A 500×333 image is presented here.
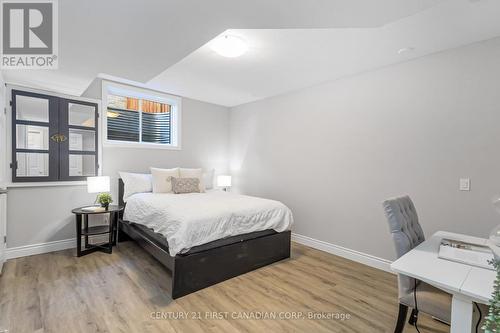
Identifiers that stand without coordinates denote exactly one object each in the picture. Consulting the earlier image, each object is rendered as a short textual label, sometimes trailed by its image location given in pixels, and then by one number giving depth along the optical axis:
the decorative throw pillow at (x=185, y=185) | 3.63
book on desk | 1.28
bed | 2.19
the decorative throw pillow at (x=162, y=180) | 3.59
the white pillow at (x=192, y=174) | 3.93
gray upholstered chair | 1.34
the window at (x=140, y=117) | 3.77
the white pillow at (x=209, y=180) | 4.52
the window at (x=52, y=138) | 2.89
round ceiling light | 2.28
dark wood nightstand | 2.93
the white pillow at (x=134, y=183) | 3.50
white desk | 1.01
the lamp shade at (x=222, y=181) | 4.66
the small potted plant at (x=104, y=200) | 3.09
